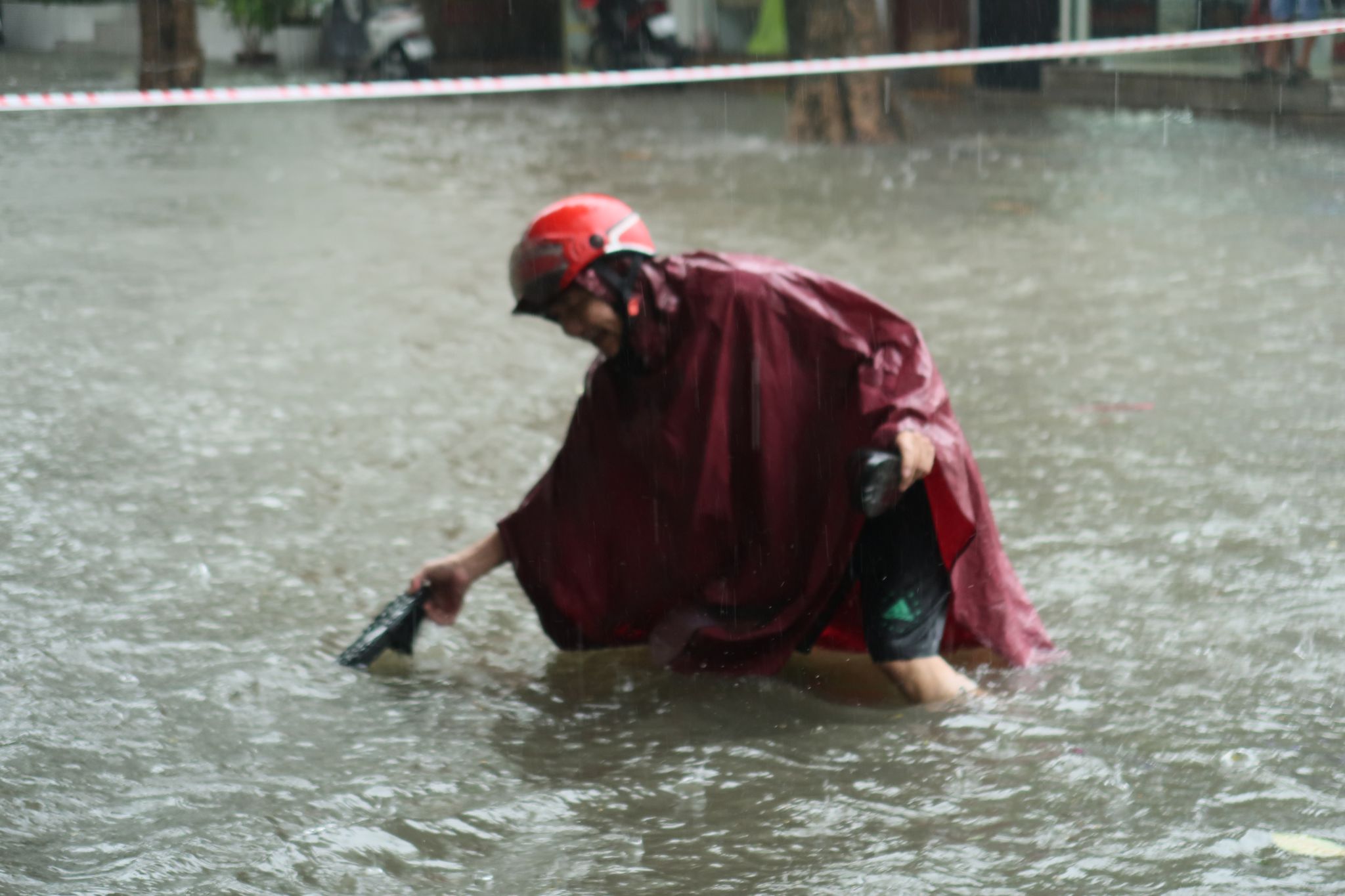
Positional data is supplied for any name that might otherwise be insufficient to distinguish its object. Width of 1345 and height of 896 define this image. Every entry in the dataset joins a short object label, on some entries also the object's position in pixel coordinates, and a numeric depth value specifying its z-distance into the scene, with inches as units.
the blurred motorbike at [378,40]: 831.1
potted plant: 903.1
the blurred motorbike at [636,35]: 759.7
